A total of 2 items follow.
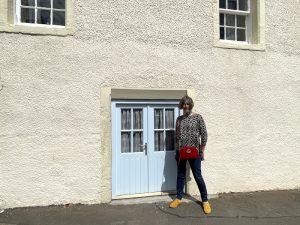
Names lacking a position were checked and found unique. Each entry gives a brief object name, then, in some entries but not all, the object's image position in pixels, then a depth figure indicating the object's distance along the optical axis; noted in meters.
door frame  6.19
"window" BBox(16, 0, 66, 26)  6.19
